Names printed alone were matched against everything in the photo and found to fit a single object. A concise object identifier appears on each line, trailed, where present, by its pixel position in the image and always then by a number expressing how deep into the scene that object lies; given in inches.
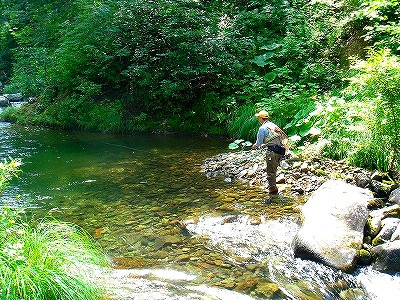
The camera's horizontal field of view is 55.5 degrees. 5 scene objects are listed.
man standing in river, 309.7
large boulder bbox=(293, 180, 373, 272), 201.3
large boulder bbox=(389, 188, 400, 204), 247.9
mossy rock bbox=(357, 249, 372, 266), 200.5
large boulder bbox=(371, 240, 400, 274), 190.1
